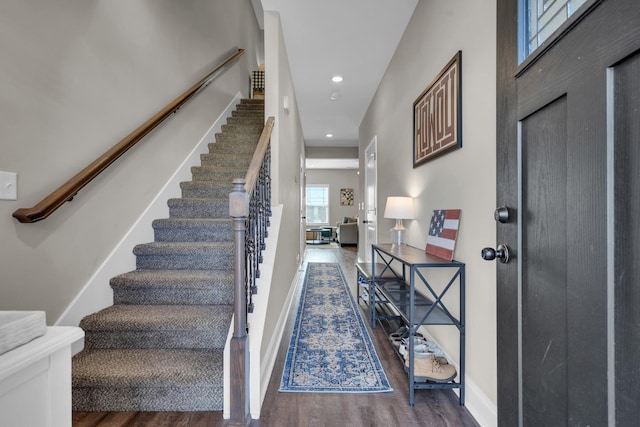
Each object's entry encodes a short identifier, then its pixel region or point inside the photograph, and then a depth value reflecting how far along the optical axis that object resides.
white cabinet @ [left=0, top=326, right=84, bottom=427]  0.49
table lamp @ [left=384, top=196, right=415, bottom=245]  2.57
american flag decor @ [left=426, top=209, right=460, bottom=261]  1.81
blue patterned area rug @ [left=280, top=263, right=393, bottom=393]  1.80
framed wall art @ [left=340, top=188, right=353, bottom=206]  11.48
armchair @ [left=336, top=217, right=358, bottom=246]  9.04
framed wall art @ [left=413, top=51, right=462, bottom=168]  1.79
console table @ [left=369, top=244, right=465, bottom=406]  1.65
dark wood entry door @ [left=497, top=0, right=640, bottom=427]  0.56
